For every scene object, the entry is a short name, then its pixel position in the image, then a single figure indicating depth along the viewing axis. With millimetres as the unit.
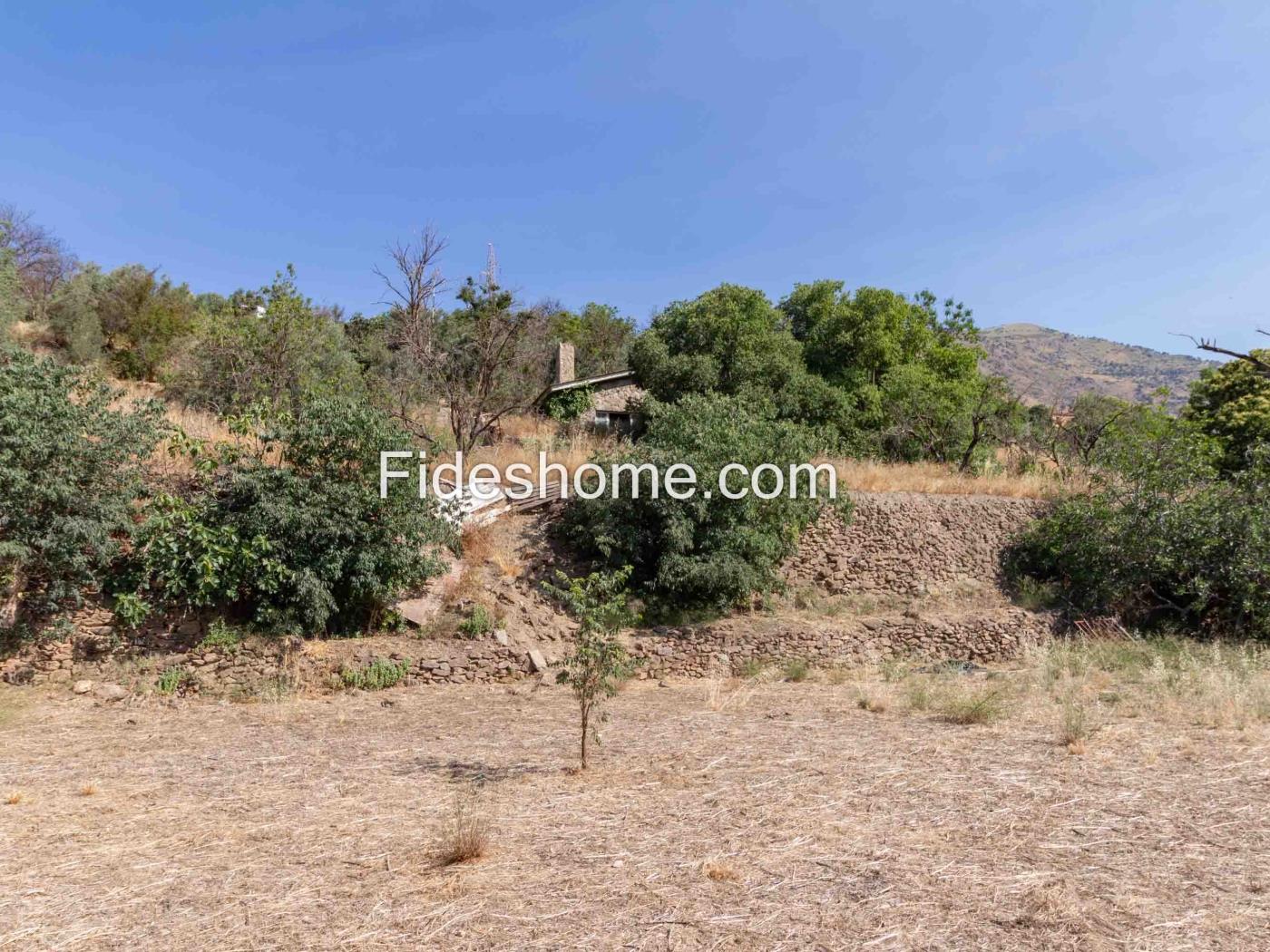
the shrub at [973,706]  8195
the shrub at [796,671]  11445
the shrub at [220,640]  9984
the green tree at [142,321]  23750
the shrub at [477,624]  11297
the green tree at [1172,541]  12695
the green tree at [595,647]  6684
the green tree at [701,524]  12477
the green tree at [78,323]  23078
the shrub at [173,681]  9641
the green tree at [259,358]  16906
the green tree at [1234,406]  21406
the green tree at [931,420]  21312
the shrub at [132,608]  9664
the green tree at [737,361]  21344
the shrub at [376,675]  10242
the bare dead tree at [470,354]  16703
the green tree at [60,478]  9312
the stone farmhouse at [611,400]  24062
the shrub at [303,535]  9930
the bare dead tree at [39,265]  27953
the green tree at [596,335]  36594
